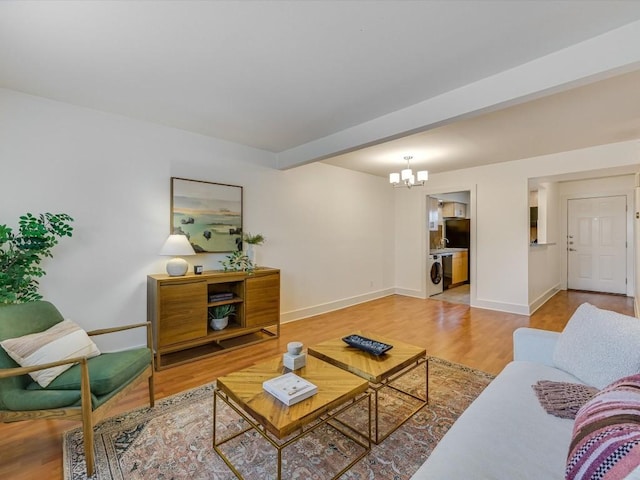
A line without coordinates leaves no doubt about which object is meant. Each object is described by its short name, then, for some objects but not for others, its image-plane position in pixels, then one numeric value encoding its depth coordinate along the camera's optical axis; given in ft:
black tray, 6.69
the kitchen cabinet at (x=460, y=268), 22.77
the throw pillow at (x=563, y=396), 4.21
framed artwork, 10.88
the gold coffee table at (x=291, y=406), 4.48
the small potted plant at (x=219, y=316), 10.71
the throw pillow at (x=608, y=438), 2.22
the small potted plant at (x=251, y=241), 12.22
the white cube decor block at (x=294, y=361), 6.05
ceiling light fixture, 13.37
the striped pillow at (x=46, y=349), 5.41
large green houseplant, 7.17
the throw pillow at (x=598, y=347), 4.46
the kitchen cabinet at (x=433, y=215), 20.43
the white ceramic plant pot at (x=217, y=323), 10.70
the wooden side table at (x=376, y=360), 5.93
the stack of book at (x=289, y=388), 4.89
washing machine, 19.39
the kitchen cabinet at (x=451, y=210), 24.48
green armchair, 5.09
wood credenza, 9.29
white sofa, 3.28
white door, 19.44
